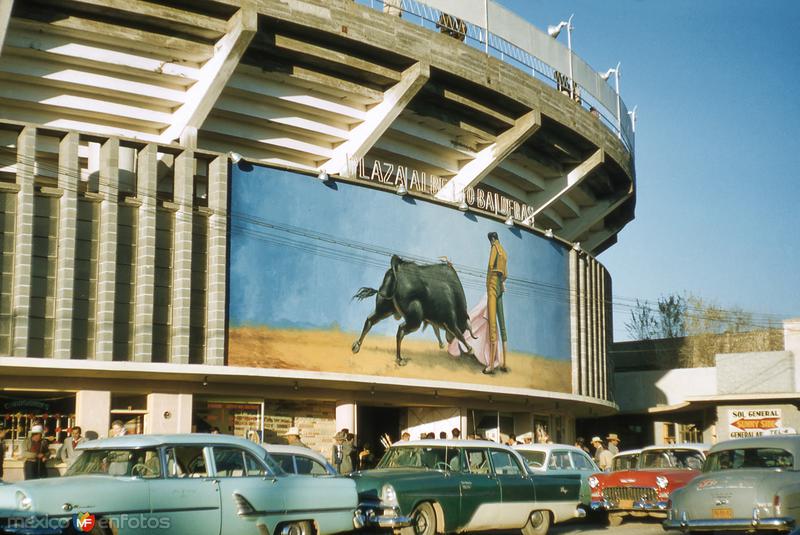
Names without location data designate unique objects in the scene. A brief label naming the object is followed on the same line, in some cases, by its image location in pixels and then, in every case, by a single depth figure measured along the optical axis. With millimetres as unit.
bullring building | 22703
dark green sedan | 15172
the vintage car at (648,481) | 19031
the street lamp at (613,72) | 39703
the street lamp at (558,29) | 35469
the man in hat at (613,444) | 26656
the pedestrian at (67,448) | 20094
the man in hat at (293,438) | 20656
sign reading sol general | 36875
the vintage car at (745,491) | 14844
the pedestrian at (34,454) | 19578
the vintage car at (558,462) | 19016
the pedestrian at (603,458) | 25641
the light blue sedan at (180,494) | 11164
